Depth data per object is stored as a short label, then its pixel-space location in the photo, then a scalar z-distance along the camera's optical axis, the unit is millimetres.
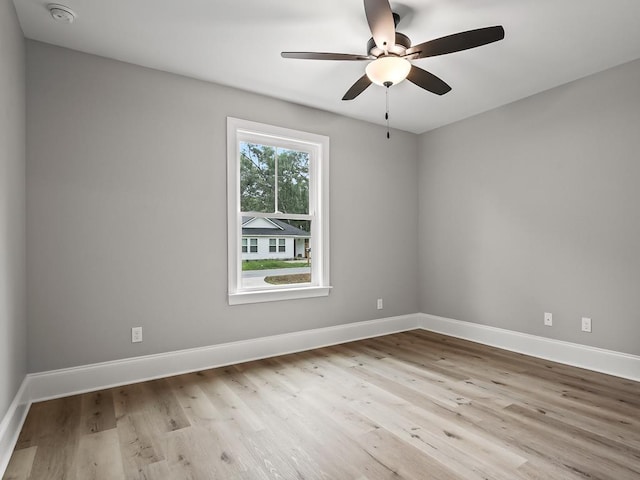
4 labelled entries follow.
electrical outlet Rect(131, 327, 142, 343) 2956
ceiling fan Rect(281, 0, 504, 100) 1987
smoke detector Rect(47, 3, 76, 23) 2283
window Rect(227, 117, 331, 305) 3512
